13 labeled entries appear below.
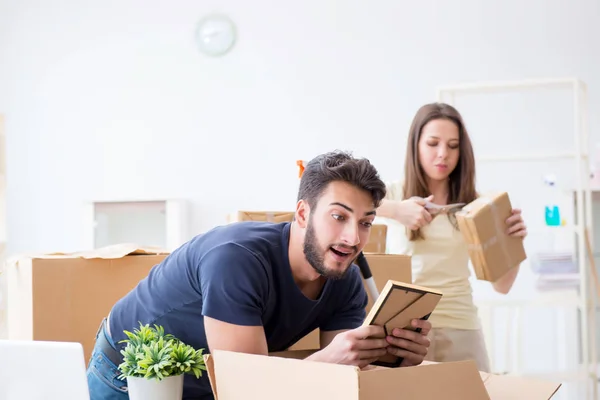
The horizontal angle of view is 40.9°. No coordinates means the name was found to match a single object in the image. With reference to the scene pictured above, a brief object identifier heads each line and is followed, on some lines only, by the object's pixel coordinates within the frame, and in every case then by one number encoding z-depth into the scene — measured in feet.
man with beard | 4.63
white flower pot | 4.31
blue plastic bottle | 11.53
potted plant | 4.29
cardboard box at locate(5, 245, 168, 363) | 6.56
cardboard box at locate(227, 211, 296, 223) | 7.54
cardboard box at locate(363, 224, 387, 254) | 7.84
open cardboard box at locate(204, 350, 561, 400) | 3.72
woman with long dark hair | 7.55
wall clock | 14.23
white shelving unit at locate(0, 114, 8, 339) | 8.80
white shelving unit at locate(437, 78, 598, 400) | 10.96
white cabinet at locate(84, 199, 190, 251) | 13.48
